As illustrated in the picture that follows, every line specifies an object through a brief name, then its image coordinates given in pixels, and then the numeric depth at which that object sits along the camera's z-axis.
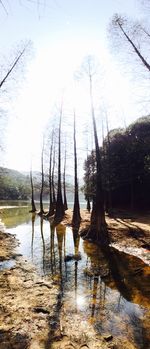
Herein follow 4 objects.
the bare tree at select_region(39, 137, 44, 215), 39.54
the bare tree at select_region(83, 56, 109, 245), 15.05
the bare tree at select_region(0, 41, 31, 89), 13.43
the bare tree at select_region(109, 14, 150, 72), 10.96
